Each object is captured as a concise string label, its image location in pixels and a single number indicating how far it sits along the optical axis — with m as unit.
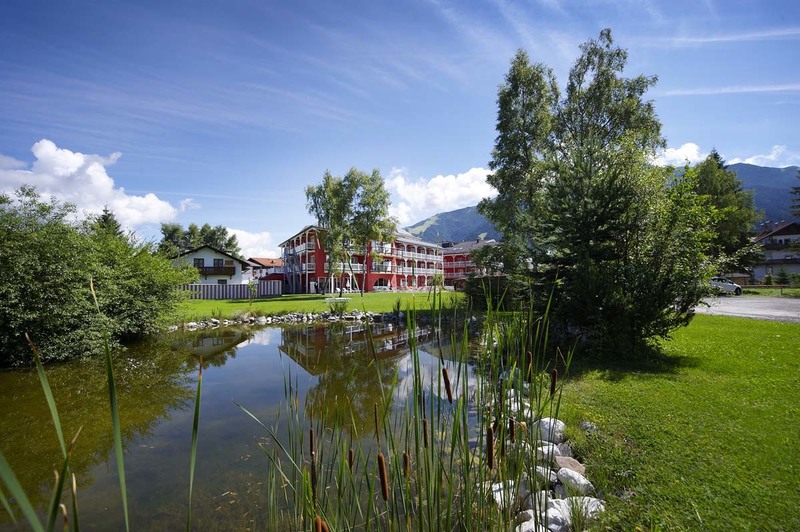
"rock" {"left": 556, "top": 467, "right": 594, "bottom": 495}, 3.68
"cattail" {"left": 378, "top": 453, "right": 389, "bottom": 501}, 1.85
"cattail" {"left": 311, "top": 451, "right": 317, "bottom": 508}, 2.14
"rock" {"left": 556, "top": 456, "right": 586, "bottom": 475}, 4.10
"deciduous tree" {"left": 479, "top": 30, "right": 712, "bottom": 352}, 8.23
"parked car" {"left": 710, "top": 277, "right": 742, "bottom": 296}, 27.64
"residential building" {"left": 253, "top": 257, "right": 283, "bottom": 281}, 55.75
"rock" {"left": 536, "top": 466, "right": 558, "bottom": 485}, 3.91
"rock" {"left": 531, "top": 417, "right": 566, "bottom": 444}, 4.80
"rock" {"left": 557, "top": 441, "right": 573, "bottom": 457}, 4.54
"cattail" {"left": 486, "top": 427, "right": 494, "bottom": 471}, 2.08
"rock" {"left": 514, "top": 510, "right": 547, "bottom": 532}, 3.25
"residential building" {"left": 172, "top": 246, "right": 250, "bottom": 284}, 43.03
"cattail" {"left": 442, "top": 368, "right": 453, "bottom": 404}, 2.20
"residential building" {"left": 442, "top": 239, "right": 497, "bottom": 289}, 53.75
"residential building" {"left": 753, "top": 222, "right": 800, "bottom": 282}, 47.28
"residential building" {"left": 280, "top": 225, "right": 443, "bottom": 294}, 44.97
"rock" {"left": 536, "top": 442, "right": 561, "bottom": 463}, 4.32
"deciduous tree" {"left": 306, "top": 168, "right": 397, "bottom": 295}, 34.34
